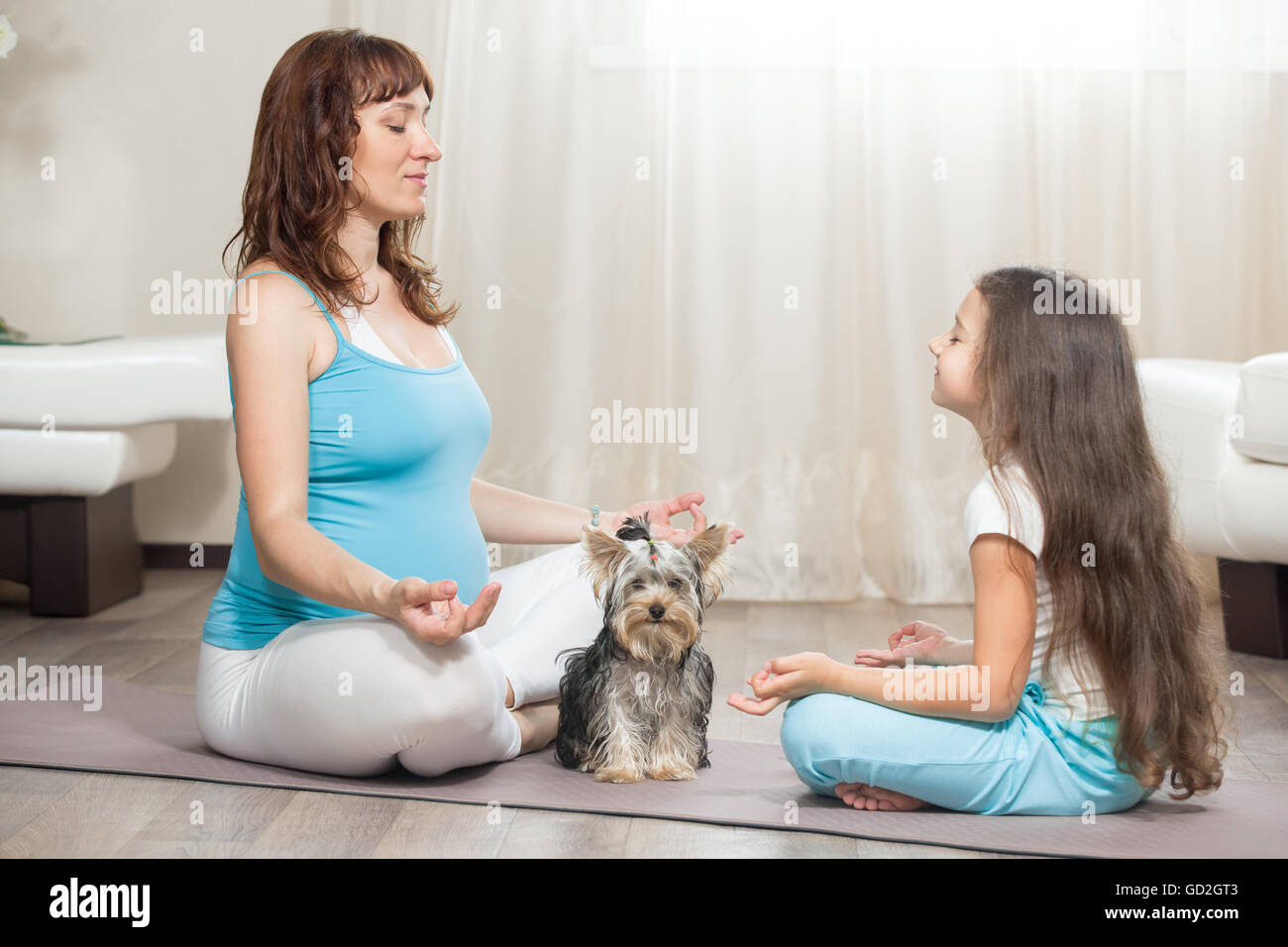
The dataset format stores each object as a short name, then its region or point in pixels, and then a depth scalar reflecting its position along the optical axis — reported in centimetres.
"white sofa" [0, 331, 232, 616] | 310
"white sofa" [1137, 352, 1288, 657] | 269
